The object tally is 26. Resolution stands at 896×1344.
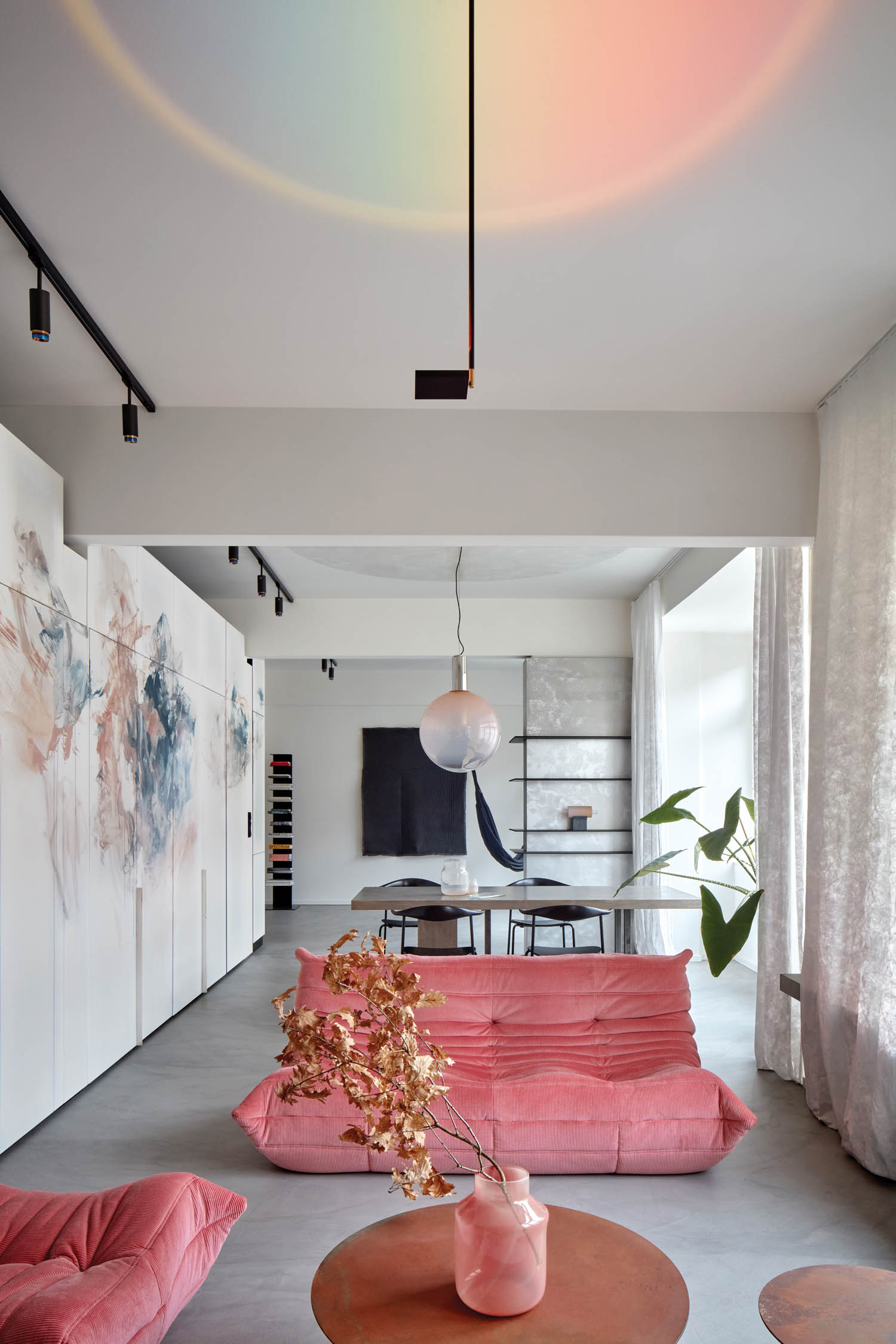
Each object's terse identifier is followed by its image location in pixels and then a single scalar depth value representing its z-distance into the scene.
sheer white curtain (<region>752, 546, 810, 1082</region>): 4.27
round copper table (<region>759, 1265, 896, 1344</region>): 1.62
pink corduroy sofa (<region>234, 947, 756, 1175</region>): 3.14
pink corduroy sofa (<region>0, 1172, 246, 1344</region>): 1.79
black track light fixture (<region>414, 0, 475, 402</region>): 2.33
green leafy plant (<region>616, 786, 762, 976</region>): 3.59
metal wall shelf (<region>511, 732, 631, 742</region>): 7.70
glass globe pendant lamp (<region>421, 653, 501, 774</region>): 5.00
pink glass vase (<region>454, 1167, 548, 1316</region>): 1.70
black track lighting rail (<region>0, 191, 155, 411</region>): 2.64
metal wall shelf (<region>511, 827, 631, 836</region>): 7.64
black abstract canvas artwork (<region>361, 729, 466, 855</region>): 10.70
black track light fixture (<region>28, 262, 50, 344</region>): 2.68
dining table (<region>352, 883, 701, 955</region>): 5.18
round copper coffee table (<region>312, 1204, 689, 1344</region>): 1.65
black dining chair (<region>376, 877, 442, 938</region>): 6.11
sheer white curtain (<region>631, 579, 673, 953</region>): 6.90
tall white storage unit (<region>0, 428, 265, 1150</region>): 3.41
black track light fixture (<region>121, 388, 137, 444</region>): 3.46
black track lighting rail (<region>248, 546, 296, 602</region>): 6.06
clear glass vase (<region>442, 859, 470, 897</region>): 5.46
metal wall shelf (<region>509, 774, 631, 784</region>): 7.70
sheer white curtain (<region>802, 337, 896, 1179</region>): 3.18
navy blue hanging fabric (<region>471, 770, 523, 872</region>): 8.33
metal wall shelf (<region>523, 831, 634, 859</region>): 7.63
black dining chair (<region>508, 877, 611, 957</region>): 5.21
